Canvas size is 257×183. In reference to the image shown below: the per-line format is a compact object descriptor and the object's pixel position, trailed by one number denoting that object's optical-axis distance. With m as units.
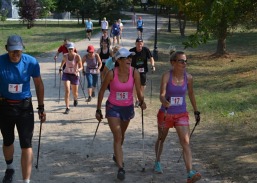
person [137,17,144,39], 37.52
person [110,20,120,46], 32.31
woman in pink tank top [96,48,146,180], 6.90
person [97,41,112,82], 12.99
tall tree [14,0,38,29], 51.88
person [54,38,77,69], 14.34
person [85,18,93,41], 36.38
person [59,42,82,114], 11.63
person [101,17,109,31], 34.62
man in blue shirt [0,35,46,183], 6.02
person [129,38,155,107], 11.52
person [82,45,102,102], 12.47
